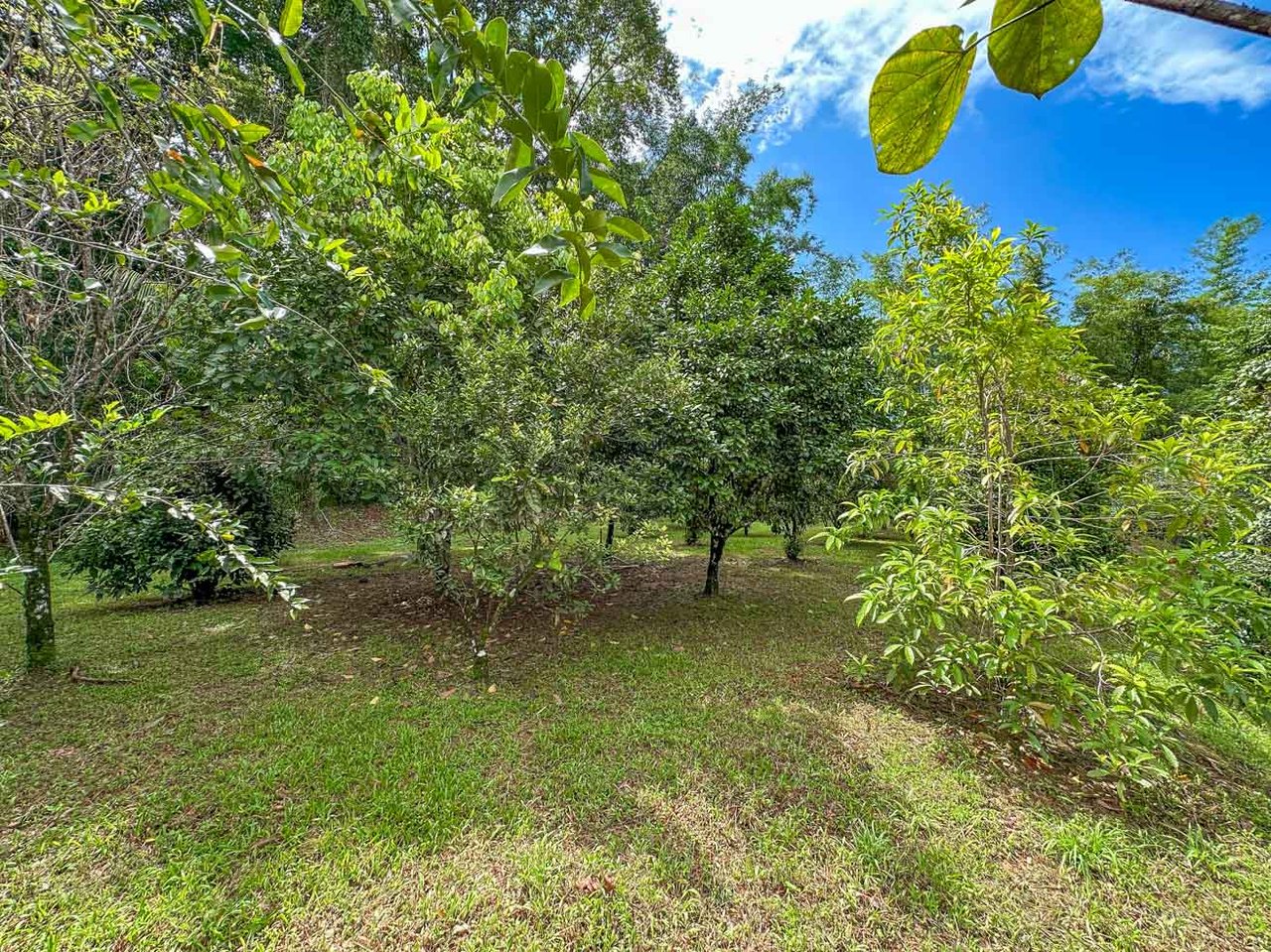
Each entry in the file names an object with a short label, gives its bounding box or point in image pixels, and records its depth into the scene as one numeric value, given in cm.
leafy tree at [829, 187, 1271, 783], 232
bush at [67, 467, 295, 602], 485
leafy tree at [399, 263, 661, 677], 325
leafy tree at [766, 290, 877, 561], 524
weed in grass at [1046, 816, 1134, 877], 212
